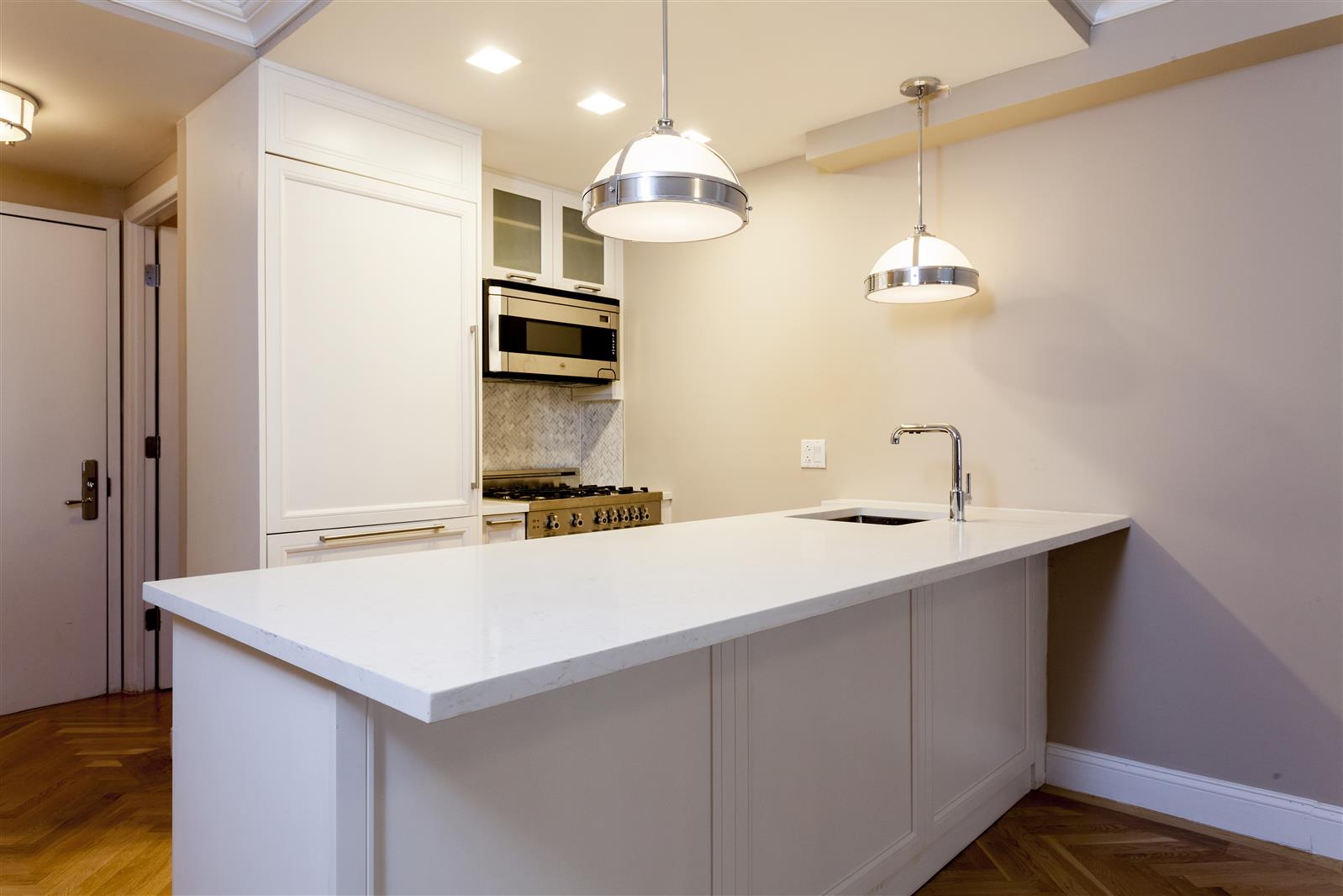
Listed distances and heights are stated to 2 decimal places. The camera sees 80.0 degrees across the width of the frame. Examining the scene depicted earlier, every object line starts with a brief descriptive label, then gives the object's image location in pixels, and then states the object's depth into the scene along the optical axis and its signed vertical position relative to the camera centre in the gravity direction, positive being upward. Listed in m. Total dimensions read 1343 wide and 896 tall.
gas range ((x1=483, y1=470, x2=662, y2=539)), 3.37 -0.24
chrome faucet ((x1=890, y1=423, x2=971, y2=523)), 2.51 -0.06
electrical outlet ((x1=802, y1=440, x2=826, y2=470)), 3.33 -0.03
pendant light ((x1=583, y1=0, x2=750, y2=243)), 1.55 +0.51
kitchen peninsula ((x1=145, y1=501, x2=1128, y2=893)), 1.00 -0.43
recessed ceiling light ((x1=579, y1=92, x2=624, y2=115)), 2.80 +1.22
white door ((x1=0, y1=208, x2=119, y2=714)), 3.46 -0.04
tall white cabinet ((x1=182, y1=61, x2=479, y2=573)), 2.59 +0.43
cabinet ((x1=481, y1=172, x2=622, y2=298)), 3.54 +0.97
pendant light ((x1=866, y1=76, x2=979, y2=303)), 2.47 +0.55
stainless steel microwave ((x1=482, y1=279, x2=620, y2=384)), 3.39 +0.52
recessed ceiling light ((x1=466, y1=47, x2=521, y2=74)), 2.48 +1.22
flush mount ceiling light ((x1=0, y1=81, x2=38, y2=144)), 2.72 +1.16
